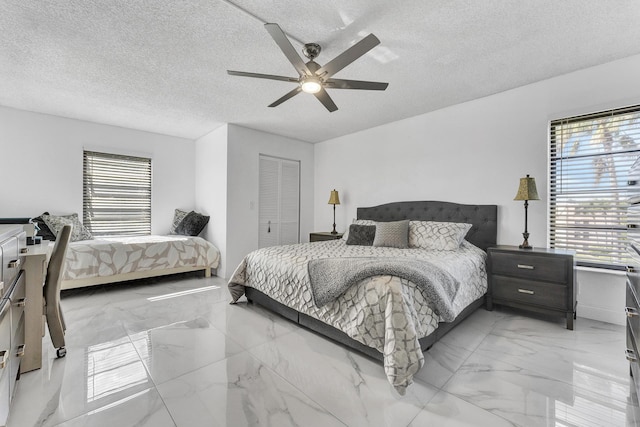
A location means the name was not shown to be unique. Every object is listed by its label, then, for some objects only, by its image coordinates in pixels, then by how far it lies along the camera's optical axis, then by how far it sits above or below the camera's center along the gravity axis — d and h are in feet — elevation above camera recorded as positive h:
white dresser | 3.95 -1.71
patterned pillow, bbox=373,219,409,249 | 10.89 -0.87
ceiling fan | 5.89 +3.52
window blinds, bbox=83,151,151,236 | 14.60 +0.88
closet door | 16.12 +0.61
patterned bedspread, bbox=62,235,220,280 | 11.47 -2.06
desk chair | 6.43 -1.86
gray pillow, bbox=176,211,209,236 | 15.29 -0.74
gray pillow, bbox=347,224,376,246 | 12.02 -0.97
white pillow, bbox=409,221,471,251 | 10.24 -0.80
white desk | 5.93 -2.22
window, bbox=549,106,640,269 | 8.53 +1.08
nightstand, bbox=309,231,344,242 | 14.94 -1.32
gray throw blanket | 6.27 -1.55
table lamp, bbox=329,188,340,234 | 15.78 +0.77
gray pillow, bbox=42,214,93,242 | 12.41 -0.67
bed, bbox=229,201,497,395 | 5.60 -2.12
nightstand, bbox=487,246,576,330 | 8.28 -2.08
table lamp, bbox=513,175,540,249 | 9.29 +0.79
